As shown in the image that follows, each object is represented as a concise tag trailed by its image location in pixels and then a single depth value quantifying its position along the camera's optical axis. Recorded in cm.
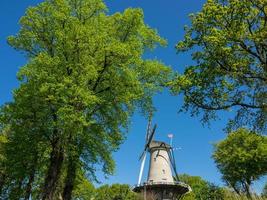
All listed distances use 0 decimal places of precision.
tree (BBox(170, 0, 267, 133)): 1883
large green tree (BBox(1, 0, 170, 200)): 2208
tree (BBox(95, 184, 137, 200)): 8025
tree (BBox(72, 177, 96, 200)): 5728
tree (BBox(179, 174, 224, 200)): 7100
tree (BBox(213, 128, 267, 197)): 5298
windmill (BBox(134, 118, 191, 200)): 4212
